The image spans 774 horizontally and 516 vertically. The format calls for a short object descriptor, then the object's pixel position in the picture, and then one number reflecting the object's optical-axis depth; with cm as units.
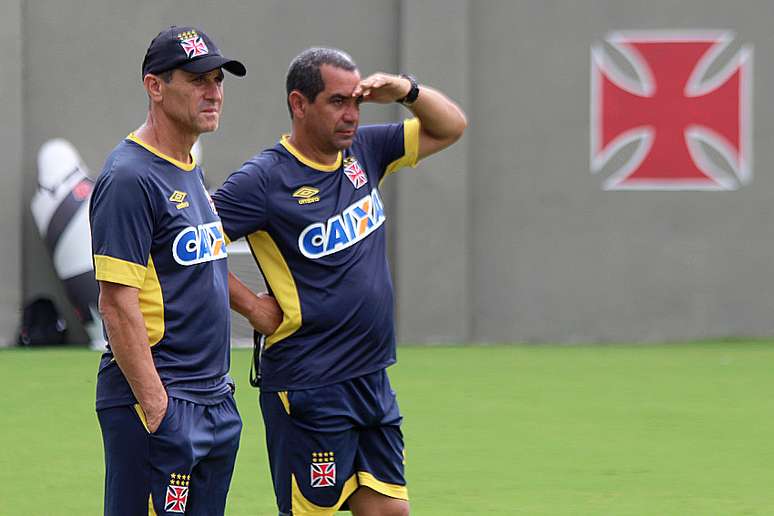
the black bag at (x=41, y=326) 2564
